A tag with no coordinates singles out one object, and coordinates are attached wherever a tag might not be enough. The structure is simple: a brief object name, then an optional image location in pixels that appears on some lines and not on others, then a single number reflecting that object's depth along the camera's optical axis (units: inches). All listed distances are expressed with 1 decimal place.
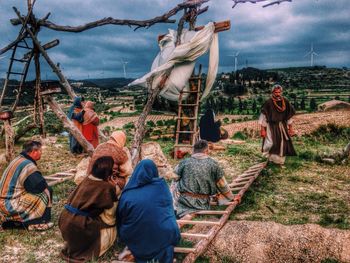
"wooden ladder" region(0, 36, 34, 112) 304.8
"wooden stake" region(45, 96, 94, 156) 258.4
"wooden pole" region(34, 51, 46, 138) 309.7
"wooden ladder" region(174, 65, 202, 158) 348.8
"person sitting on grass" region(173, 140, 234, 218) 179.6
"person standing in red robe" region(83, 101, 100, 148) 335.9
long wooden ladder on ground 146.8
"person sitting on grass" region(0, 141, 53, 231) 172.4
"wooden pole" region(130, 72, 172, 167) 262.5
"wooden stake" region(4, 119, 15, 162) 307.1
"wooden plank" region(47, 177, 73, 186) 264.1
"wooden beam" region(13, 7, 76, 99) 286.5
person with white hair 294.0
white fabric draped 303.9
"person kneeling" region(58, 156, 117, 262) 140.1
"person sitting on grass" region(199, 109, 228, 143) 376.2
